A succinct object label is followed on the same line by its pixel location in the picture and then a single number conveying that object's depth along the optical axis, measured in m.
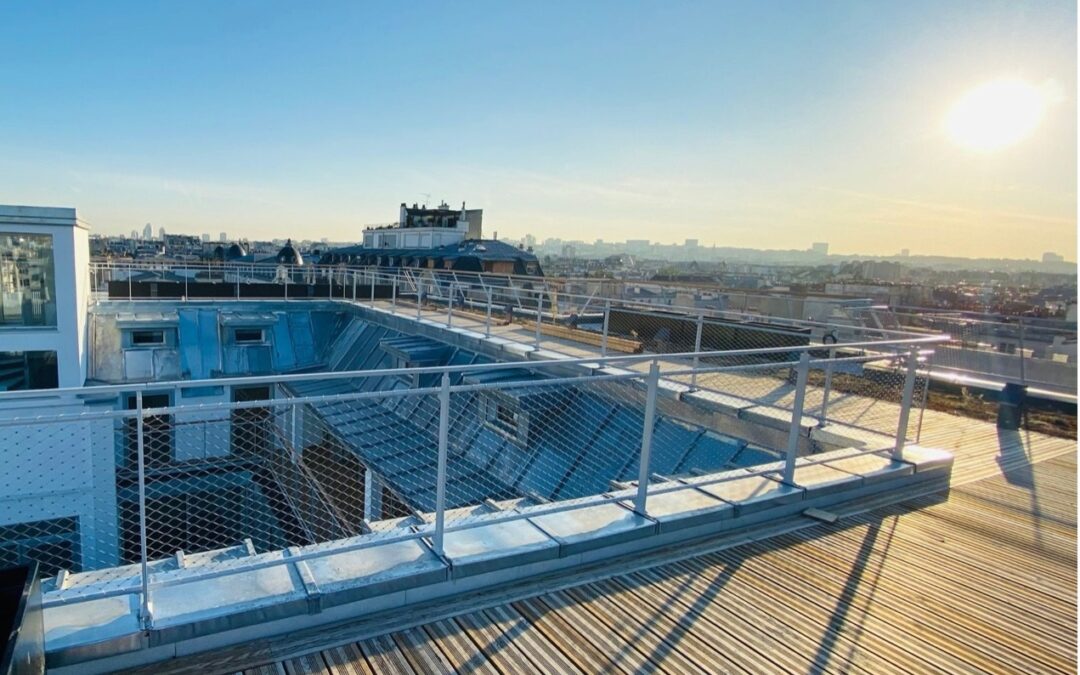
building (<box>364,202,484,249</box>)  41.69
